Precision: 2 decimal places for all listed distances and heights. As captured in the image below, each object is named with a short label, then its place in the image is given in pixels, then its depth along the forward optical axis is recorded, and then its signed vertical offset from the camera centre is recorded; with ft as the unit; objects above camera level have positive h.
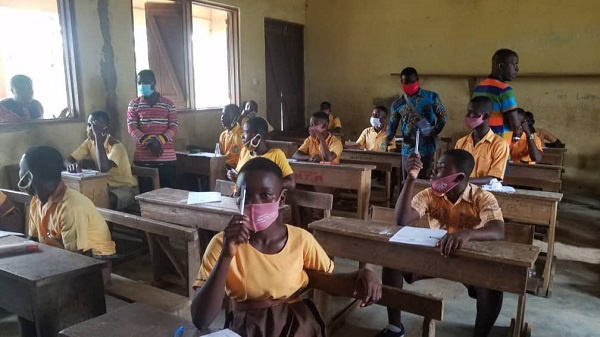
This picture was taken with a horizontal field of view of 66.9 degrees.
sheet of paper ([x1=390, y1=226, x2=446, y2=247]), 6.91 -2.14
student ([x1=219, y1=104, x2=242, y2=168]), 17.35 -1.44
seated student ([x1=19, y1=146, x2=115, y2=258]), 7.59 -1.89
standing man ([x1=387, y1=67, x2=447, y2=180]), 14.55 -0.52
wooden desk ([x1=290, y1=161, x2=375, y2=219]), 13.89 -2.42
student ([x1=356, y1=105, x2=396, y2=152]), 19.90 -1.52
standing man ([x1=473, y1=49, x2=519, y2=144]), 11.60 +0.23
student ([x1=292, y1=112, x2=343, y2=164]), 15.79 -1.61
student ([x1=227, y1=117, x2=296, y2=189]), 11.37 -1.15
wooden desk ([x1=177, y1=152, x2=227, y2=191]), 16.16 -2.44
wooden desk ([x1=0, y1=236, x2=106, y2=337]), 5.54 -2.39
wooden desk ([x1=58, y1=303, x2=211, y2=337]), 4.59 -2.34
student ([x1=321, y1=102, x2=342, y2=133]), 27.50 -1.34
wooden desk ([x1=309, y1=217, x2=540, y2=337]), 6.49 -2.42
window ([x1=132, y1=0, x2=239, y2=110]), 21.68 +2.58
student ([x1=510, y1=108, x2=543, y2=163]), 17.16 -1.84
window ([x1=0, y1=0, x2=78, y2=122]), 16.94 +1.99
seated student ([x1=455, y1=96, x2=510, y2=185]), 10.64 -1.05
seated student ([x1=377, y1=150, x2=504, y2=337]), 7.82 -1.92
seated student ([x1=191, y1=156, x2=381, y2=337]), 5.01 -1.94
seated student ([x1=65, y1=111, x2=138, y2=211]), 13.53 -1.88
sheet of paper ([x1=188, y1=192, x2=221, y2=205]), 10.37 -2.28
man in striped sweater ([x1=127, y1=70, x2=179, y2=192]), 15.48 -0.96
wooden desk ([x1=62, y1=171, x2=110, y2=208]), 12.34 -2.36
